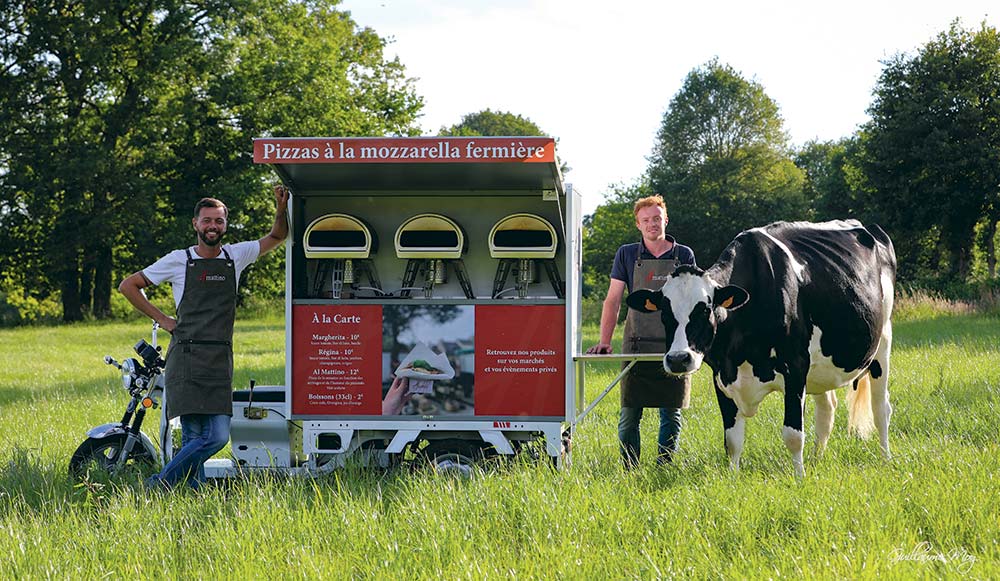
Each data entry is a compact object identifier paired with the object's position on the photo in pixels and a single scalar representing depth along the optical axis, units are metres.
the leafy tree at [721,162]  50.56
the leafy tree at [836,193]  43.03
